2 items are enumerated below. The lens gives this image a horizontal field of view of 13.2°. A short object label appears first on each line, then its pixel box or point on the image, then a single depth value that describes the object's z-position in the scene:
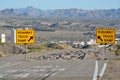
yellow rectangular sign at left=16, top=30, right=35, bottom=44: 37.38
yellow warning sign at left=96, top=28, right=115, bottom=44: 38.36
